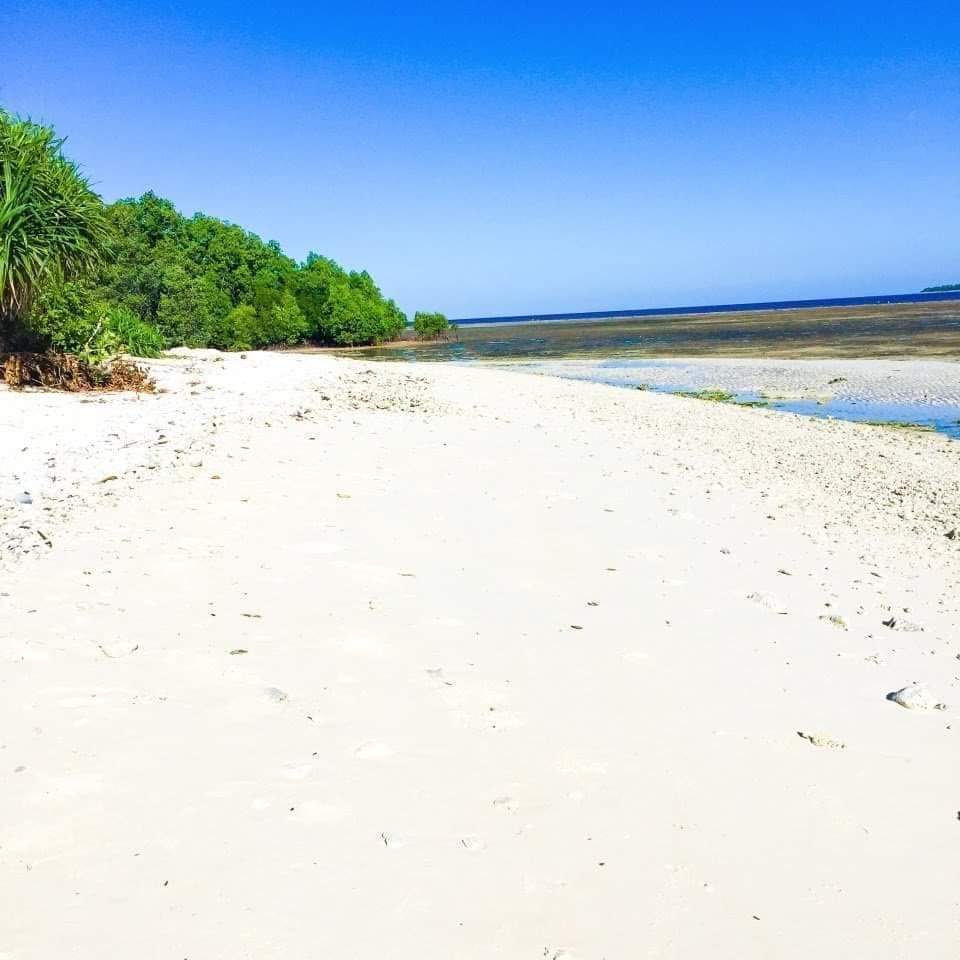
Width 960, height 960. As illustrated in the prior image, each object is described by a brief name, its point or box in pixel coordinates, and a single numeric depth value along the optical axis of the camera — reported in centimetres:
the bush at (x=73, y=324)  1341
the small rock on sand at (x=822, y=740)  360
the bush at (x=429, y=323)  7162
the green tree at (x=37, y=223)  1195
